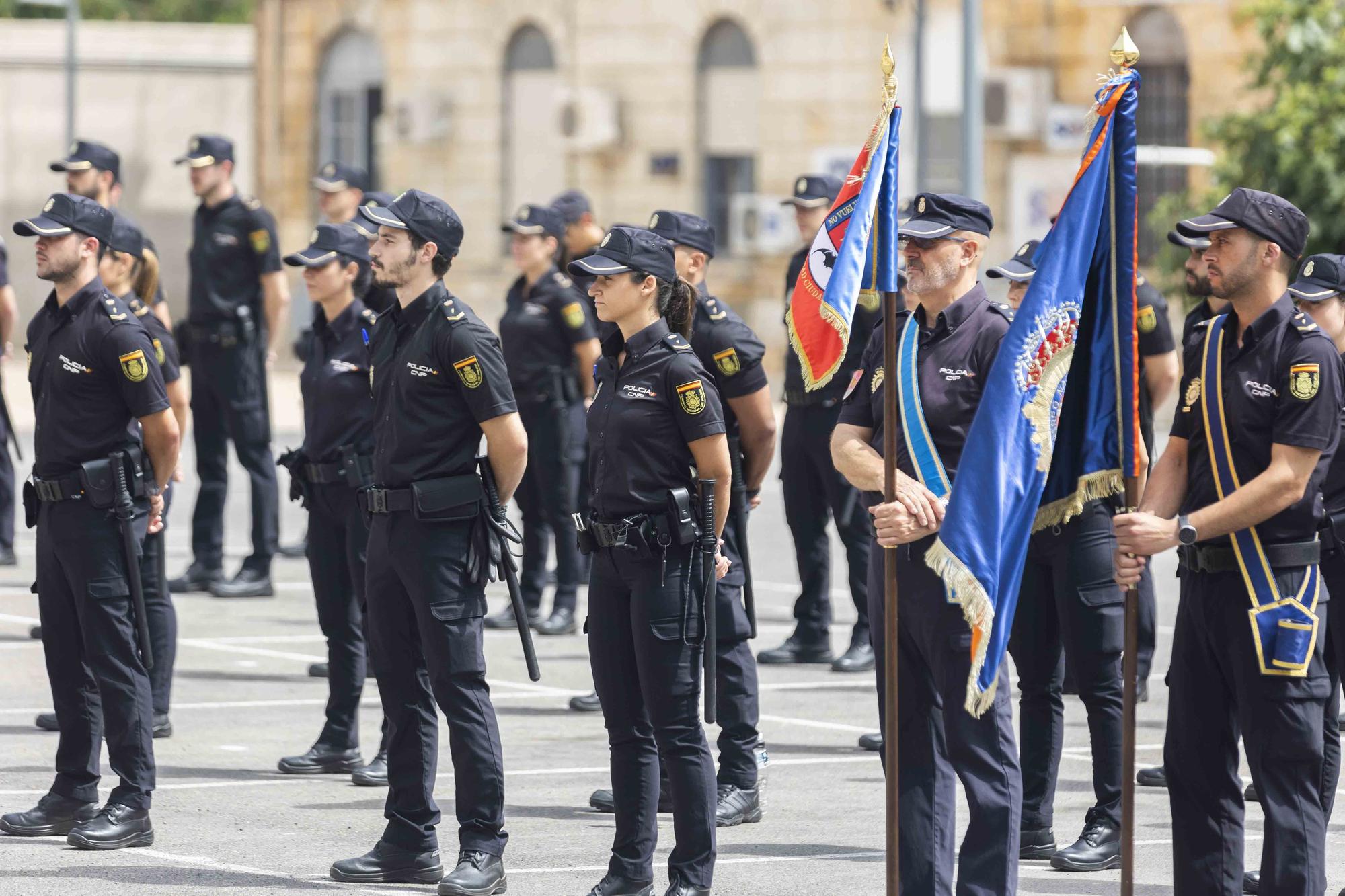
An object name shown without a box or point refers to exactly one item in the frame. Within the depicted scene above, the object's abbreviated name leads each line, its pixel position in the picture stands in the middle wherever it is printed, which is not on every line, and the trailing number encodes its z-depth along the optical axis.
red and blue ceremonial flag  12.70
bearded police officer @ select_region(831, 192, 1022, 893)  12.98
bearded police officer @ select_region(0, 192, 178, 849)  15.84
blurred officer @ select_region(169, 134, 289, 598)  27.70
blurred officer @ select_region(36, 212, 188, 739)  19.05
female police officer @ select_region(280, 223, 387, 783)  18.67
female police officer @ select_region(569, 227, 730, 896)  14.15
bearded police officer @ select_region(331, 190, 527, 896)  14.77
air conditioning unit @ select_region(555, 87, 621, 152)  65.50
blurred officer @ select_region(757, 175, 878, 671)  22.64
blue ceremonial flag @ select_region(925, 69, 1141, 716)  12.48
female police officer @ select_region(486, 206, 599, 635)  24.86
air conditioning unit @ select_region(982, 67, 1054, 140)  57.34
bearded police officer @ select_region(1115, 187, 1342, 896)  12.59
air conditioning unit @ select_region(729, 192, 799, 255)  62.50
